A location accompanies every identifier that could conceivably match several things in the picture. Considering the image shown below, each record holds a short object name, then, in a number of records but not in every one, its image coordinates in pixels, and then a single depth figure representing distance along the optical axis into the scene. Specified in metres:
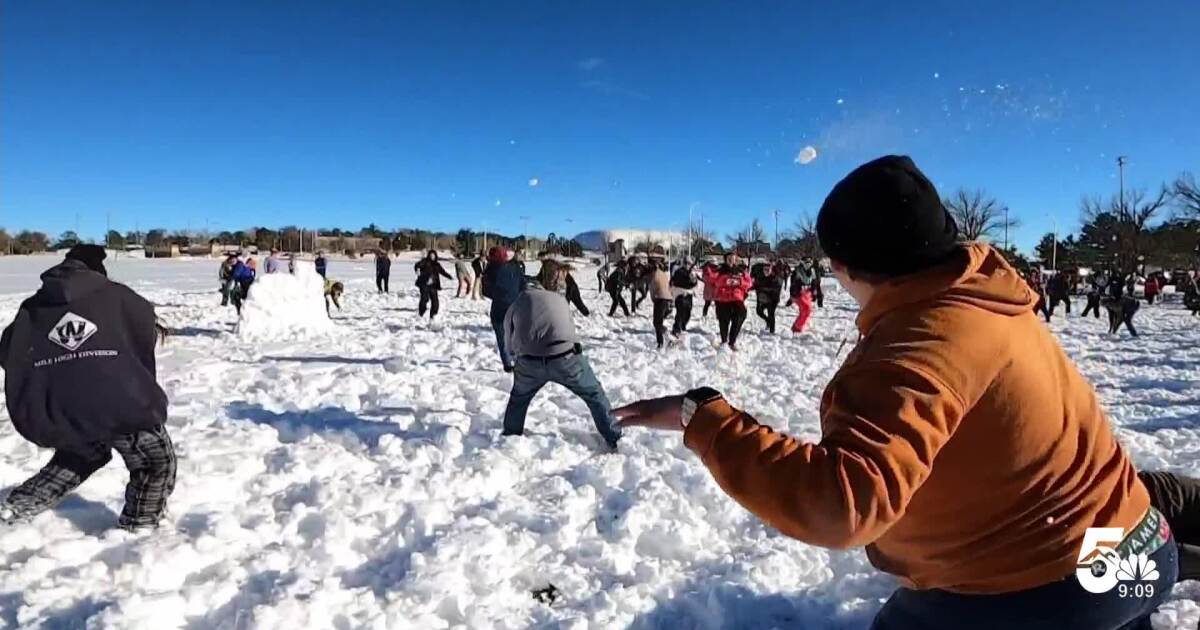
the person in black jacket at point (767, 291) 14.66
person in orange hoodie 1.25
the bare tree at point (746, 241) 79.06
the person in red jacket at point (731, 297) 12.07
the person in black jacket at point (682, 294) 13.66
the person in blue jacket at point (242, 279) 14.82
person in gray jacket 5.72
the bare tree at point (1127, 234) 45.78
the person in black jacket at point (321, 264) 22.75
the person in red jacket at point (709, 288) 13.55
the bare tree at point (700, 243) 86.94
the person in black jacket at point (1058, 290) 19.72
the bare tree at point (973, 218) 40.25
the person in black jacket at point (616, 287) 18.78
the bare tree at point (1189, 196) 40.09
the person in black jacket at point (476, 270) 24.66
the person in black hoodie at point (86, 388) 3.62
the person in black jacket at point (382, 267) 25.76
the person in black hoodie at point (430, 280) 16.25
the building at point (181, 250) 76.62
